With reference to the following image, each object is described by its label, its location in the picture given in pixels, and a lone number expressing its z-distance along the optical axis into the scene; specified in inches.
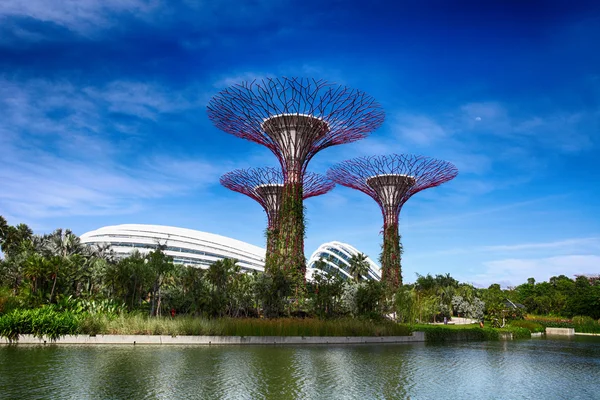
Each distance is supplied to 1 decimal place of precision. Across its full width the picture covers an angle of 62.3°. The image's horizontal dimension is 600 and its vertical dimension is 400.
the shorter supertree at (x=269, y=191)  1893.5
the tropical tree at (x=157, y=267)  1175.0
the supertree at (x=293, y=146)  1530.5
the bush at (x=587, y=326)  2158.0
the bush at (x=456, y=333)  1290.6
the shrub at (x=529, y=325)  1911.9
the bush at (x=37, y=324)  829.2
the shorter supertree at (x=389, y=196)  2116.1
